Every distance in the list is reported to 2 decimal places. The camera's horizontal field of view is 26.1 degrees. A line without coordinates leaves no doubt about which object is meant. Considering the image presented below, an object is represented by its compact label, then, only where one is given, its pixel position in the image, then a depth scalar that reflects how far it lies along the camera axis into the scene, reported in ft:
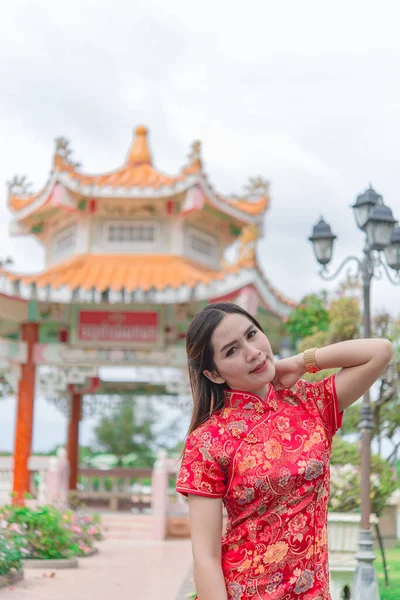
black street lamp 23.65
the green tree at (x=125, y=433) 107.14
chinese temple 48.34
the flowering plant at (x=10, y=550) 26.30
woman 7.09
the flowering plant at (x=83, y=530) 38.09
